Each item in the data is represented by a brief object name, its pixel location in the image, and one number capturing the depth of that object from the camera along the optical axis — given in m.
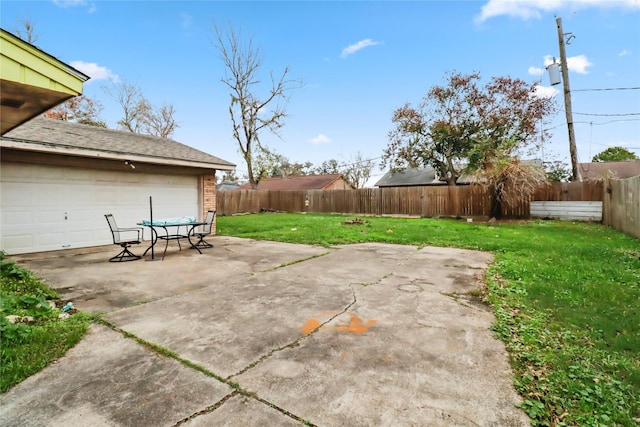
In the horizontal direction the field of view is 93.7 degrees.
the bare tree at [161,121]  23.69
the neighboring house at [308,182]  30.13
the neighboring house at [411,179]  27.41
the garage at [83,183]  6.22
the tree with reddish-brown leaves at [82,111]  18.50
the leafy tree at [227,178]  48.19
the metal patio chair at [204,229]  6.77
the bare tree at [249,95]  21.23
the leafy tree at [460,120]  18.11
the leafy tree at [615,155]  32.44
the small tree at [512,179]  11.00
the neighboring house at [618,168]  24.02
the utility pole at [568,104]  11.80
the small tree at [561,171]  22.04
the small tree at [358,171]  42.03
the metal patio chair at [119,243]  5.55
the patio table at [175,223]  5.82
